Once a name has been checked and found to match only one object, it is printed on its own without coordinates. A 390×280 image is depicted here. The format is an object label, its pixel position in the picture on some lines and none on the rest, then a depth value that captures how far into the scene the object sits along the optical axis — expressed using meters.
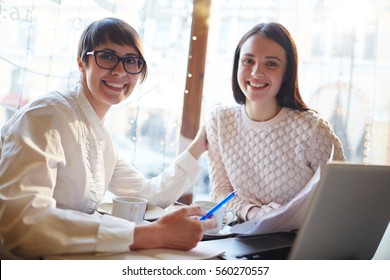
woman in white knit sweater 1.25
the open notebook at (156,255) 0.77
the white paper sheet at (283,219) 0.83
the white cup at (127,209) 0.96
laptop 0.72
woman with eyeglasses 0.77
